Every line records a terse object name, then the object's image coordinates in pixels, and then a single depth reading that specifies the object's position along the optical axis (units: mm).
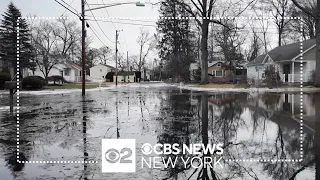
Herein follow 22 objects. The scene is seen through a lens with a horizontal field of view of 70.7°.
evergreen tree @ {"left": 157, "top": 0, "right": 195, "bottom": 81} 39914
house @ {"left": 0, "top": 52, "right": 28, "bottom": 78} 27488
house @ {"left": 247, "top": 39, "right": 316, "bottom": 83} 25251
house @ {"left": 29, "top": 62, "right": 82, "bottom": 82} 44391
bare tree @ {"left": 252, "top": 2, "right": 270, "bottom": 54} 24736
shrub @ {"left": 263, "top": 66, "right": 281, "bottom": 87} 20384
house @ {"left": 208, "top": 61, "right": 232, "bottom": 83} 38062
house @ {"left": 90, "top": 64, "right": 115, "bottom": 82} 68898
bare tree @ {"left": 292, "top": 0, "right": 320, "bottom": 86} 18289
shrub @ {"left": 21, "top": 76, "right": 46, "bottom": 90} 23775
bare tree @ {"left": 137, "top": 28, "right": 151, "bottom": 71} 61579
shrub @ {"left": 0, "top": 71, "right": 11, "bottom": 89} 23336
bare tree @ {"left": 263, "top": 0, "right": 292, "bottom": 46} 29277
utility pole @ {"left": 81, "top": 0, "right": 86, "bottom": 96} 16578
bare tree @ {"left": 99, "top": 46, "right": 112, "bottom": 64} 76802
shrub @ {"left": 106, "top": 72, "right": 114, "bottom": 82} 65531
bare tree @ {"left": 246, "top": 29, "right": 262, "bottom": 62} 45867
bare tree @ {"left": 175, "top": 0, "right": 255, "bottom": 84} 24863
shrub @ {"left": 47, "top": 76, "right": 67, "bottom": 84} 35615
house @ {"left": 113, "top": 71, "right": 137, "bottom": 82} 65941
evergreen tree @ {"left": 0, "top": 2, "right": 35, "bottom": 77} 19994
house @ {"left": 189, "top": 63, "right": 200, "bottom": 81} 36852
